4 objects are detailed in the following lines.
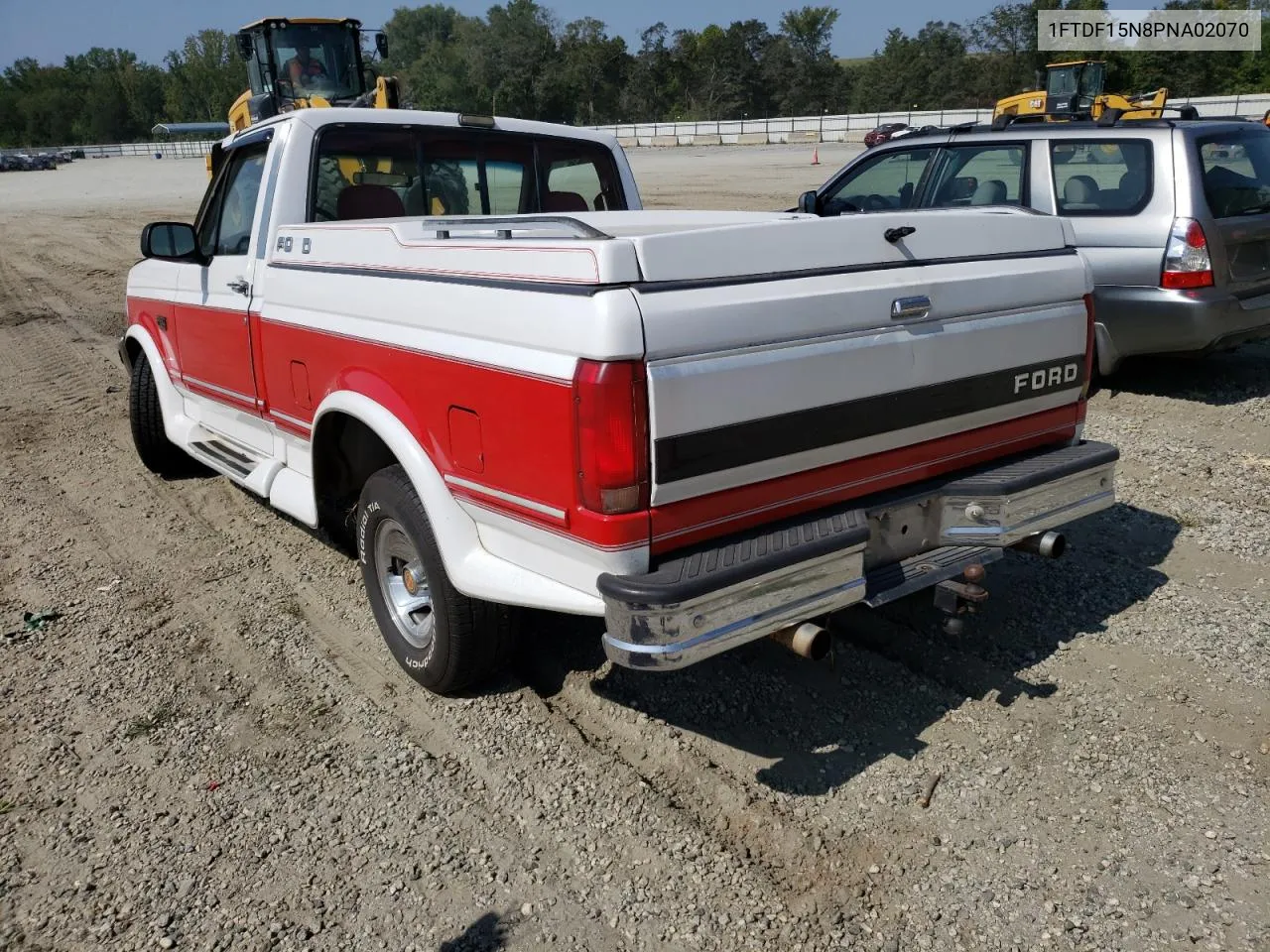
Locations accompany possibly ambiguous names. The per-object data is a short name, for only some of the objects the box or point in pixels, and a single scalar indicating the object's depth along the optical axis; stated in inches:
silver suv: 263.7
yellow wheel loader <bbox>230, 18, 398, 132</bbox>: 691.4
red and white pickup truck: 107.5
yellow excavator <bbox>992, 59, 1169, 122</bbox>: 759.7
